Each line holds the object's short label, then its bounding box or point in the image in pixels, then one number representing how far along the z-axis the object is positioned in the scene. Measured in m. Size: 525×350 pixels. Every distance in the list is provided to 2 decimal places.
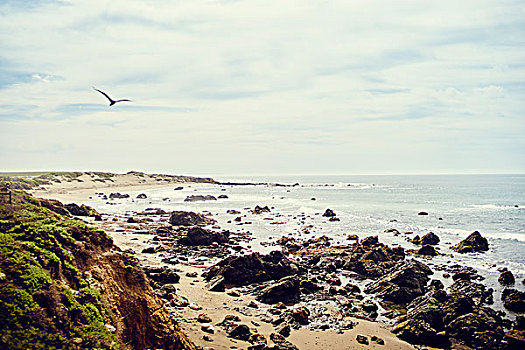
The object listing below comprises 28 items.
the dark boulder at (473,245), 32.80
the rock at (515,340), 14.21
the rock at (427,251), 31.31
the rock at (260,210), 59.67
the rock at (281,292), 18.52
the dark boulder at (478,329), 14.54
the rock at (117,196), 76.12
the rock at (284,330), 14.69
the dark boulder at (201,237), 32.03
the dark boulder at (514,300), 18.53
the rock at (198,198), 78.75
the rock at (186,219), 43.31
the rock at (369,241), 32.59
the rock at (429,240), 35.81
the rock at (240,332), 13.74
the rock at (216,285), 19.73
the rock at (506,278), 23.05
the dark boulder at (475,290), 19.87
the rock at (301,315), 16.06
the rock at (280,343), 13.02
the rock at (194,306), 16.40
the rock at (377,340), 14.55
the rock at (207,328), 13.91
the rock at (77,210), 40.72
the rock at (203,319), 14.73
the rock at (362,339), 14.48
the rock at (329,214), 56.58
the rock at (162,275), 19.92
